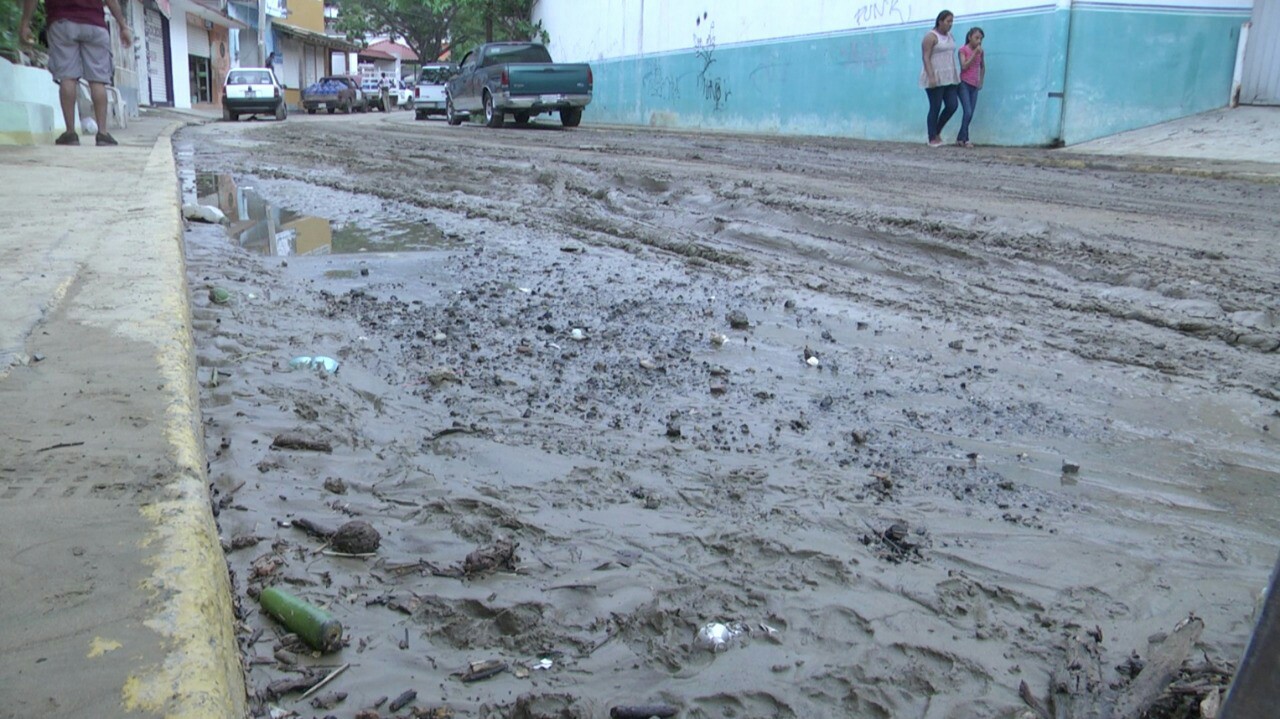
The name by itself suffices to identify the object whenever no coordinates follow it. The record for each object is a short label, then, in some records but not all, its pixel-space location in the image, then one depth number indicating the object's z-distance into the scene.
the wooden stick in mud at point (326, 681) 1.73
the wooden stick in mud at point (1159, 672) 1.76
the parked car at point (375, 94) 45.77
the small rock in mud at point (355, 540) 2.25
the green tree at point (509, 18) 33.16
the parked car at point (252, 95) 26.59
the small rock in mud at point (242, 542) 2.20
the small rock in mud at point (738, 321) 4.24
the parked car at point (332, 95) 39.25
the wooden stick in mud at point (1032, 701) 1.80
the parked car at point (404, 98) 51.82
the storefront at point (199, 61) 36.84
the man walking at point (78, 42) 8.88
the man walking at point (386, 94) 44.56
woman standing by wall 13.37
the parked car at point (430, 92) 31.02
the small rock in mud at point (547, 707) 1.73
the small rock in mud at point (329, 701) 1.70
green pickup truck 19.50
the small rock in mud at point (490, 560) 2.19
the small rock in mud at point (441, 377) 3.48
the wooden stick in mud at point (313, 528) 2.32
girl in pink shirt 13.22
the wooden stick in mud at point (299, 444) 2.82
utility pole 36.59
